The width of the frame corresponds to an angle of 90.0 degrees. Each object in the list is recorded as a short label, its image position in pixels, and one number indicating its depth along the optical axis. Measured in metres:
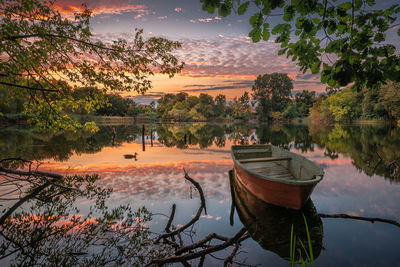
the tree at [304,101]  104.19
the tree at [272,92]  101.19
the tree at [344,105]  71.44
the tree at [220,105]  108.75
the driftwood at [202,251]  3.28
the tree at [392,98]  46.44
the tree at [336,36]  2.68
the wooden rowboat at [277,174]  6.40
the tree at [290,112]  100.08
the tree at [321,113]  80.19
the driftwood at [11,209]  5.75
